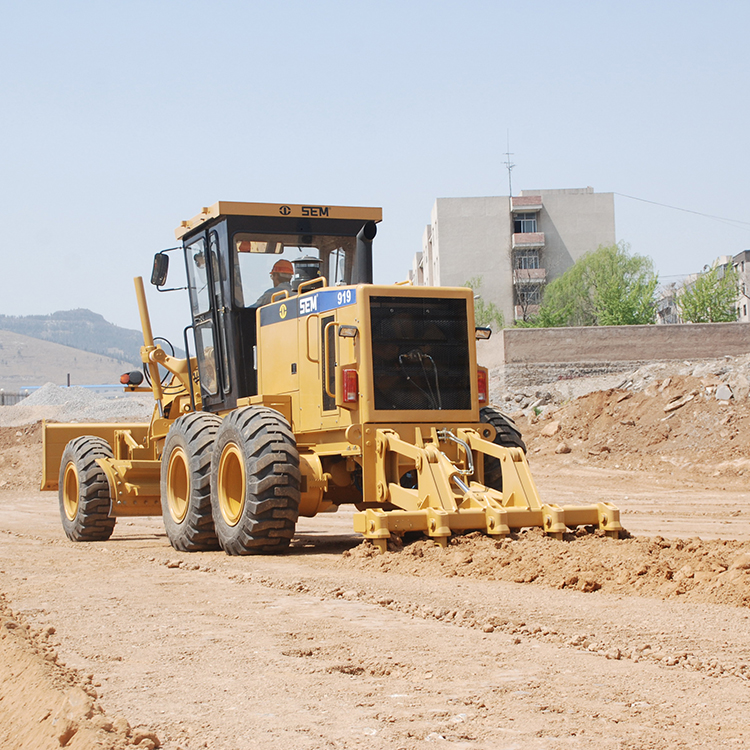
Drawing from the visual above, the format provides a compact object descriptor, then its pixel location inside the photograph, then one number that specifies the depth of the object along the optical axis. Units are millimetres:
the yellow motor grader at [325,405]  8930
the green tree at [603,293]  66188
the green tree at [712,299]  65344
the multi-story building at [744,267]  90688
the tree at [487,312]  69625
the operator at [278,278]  11414
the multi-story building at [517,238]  72312
